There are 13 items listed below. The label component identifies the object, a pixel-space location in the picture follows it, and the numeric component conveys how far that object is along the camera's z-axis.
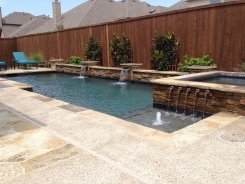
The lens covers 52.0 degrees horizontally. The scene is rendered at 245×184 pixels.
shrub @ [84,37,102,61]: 12.89
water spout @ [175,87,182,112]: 5.61
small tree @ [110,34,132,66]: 11.20
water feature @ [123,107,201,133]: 4.80
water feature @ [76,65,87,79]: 12.91
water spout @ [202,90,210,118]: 5.09
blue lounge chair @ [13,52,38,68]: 15.76
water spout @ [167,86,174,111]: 5.78
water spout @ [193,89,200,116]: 5.25
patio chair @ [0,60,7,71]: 15.03
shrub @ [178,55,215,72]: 8.24
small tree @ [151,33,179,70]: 9.33
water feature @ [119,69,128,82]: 10.44
